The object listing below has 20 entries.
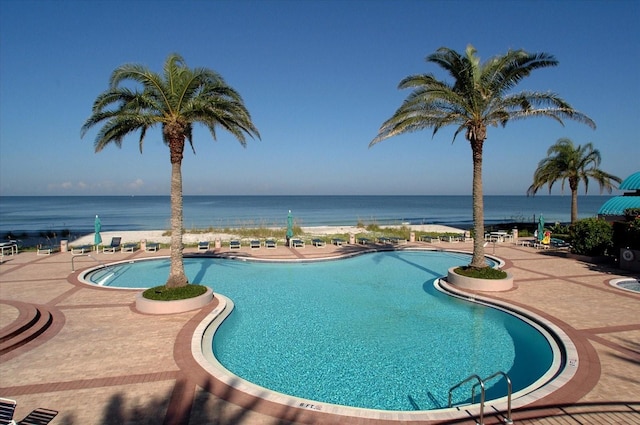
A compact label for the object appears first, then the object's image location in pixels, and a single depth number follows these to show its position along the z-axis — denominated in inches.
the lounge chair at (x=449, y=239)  1119.6
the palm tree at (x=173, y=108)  462.9
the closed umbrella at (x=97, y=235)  858.1
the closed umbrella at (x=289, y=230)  986.1
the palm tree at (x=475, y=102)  543.2
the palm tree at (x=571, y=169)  1173.1
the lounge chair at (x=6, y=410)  203.6
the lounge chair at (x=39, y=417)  220.6
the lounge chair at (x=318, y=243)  1004.6
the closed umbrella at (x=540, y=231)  992.2
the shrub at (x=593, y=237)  757.3
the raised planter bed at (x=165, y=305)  446.3
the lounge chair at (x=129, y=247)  932.7
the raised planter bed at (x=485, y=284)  548.7
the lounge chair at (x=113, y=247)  909.8
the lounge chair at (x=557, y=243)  942.4
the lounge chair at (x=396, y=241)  1073.7
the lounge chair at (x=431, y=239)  1118.4
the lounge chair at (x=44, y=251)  863.1
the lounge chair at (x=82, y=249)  882.1
